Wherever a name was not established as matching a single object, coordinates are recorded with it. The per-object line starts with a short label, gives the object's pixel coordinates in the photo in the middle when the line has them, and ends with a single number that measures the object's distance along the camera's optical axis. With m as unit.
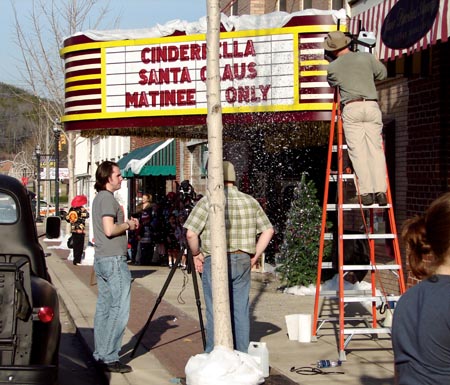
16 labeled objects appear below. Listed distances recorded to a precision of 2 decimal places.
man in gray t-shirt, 8.15
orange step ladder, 8.37
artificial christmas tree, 13.38
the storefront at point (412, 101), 9.98
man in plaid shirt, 7.54
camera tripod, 8.49
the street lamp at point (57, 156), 34.91
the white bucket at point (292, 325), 9.59
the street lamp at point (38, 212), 57.61
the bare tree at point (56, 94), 32.22
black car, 5.92
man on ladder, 8.45
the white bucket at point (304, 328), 9.41
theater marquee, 13.88
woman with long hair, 2.95
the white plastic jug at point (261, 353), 7.48
